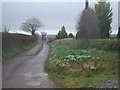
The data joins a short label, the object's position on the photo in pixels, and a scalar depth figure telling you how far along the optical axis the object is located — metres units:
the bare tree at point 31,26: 95.94
